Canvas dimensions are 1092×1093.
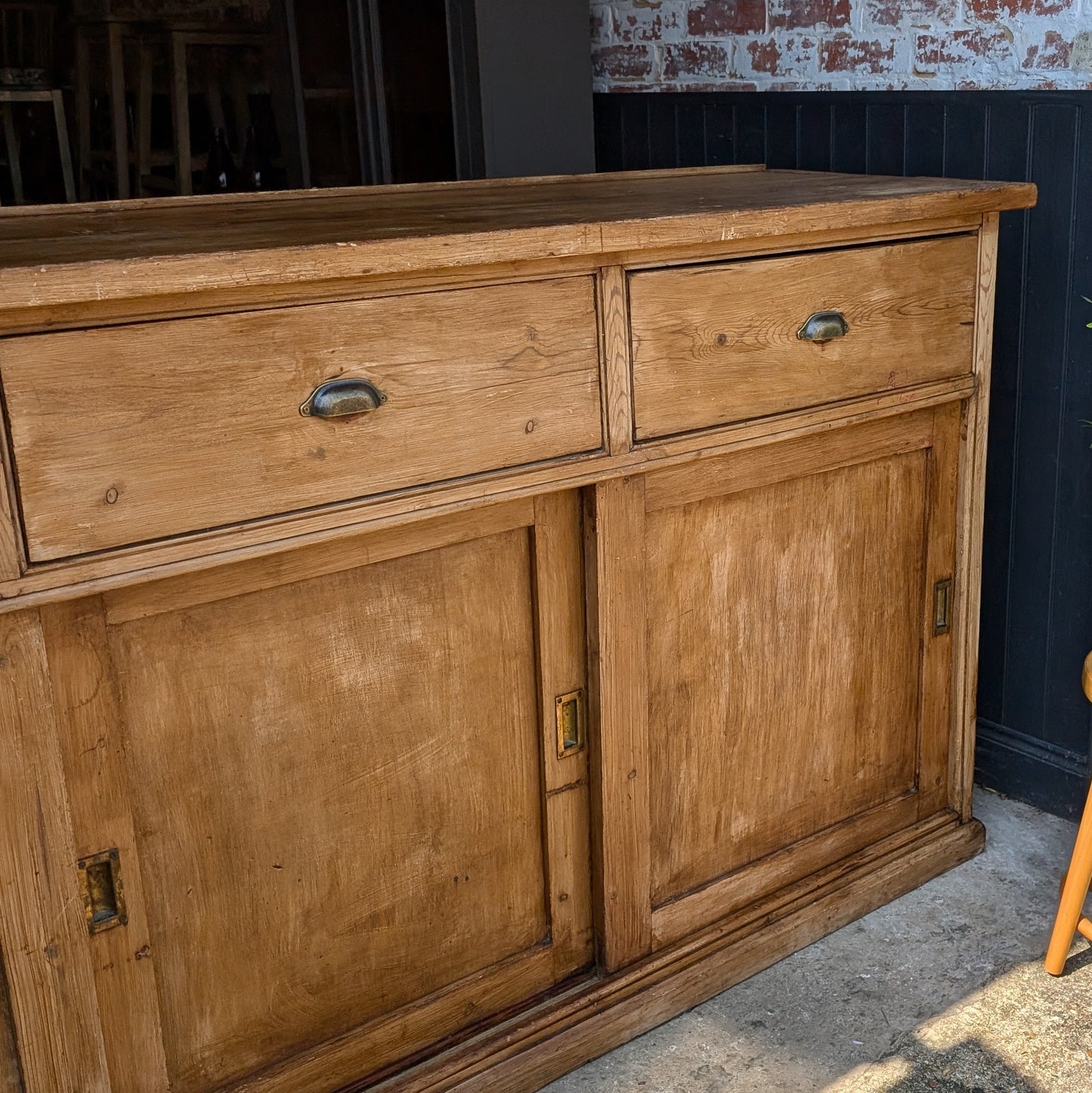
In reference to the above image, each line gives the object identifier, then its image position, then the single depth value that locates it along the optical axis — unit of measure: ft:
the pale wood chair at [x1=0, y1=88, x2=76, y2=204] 7.25
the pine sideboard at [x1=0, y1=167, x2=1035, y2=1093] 4.06
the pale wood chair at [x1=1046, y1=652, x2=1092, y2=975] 5.91
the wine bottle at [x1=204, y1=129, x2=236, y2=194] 8.00
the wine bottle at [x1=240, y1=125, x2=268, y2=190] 8.06
